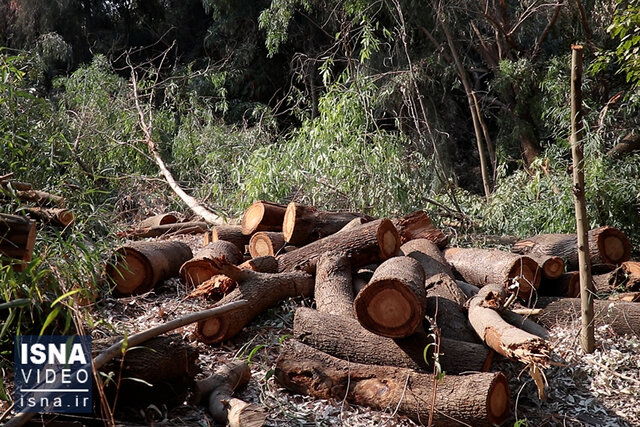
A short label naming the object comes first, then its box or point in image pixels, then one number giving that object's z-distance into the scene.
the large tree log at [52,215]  3.83
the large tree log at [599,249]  5.75
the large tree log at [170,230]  6.75
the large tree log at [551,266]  5.39
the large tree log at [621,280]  5.51
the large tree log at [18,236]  3.01
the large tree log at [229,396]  3.19
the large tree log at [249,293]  4.32
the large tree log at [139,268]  4.94
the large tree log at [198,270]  5.01
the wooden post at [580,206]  4.37
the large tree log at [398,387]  3.58
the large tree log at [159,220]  7.23
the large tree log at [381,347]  3.88
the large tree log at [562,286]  5.38
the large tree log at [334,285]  4.43
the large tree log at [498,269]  5.09
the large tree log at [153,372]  3.20
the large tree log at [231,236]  5.82
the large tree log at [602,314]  4.85
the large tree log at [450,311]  4.20
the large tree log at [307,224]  5.50
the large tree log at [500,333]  3.46
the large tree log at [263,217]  5.74
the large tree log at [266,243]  5.52
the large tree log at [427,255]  5.08
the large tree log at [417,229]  5.75
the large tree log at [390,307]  3.84
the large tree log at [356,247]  4.94
